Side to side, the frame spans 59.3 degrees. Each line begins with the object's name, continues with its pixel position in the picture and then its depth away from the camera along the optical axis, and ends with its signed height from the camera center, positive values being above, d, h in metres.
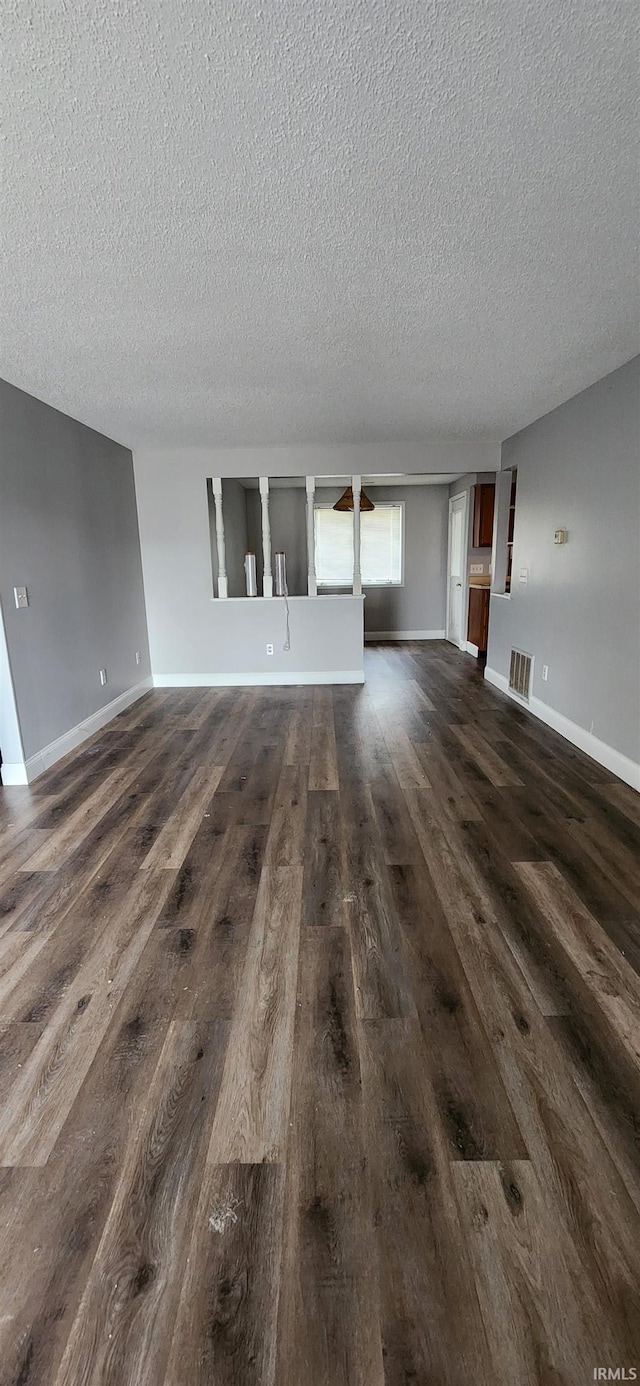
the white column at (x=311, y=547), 5.46 +0.15
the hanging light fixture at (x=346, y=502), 6.08 +0.64
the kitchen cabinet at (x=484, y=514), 6.73 +0.53
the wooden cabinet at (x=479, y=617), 7.06 -0.72
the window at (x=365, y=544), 8.15 +0.25
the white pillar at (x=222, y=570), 5.64 -0.05
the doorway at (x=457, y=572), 7.48 -0.17
